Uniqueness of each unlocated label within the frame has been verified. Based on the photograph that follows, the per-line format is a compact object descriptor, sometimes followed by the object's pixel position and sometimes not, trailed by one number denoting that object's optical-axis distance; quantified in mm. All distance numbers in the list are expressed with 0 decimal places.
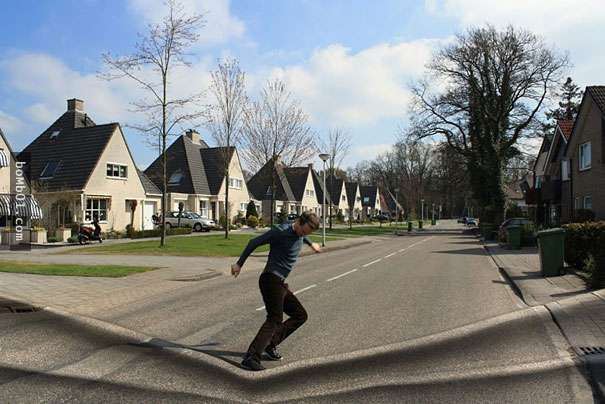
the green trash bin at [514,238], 24672
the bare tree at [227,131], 29484
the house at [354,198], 95688
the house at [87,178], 31875
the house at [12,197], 28906
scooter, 26547
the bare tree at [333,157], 48281
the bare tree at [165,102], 22766
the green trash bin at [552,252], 12992
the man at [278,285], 5594
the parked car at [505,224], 29969
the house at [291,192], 63281
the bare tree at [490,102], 43500
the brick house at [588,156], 24906
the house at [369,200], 104562
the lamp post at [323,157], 29422
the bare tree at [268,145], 33531
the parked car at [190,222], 39688
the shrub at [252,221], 46781
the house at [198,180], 45625
